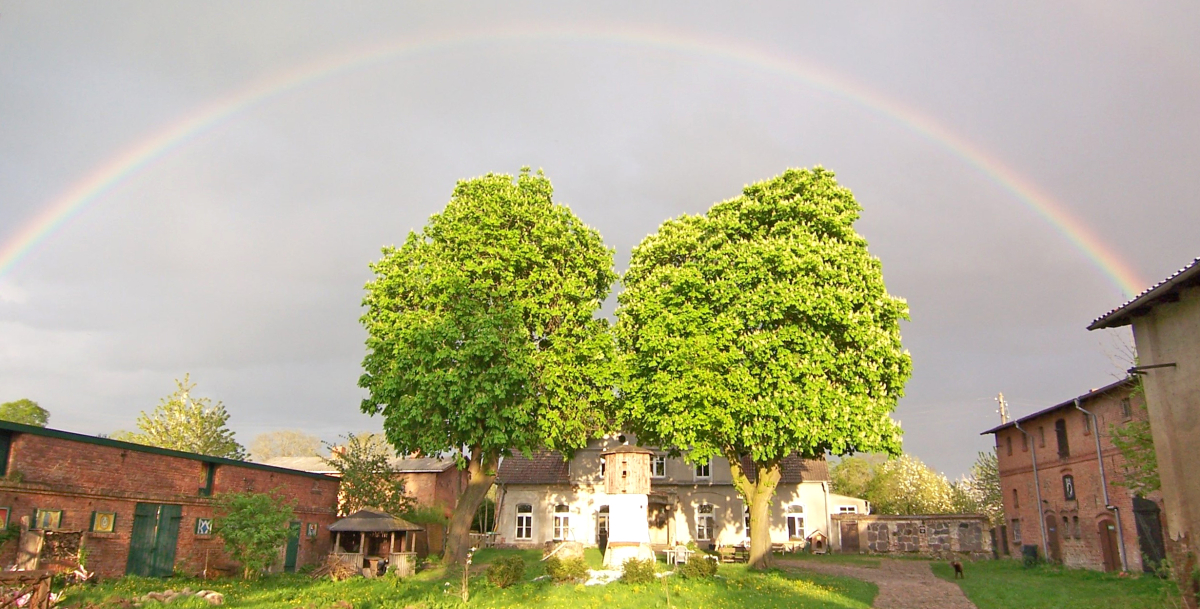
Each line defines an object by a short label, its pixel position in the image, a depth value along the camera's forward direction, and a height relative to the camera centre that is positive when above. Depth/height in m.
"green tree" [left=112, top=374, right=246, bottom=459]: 45.97 +4.09
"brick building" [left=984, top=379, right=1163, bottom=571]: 27.67 +0.24
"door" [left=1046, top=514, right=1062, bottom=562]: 33.50 -1.89
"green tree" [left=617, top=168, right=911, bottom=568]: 25.11 +5.39
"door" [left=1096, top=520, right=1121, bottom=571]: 29.02 -1.87
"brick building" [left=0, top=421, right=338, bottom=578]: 19.00 -0.11
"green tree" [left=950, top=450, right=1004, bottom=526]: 50.34 +0.27
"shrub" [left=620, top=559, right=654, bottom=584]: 23.44 -2.40
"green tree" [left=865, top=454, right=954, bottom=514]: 57.38 +0.53
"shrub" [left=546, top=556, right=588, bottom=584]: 24.47 -2.47
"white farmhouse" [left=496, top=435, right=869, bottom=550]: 41.84 -0.62
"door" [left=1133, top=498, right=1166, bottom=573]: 26.39 -1.15
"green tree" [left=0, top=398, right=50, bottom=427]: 67.00 +7.38
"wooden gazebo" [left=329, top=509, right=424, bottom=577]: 28.36 -1.98
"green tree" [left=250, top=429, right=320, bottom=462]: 92.73 +6.16
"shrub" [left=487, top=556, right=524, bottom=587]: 23.56 -2.45
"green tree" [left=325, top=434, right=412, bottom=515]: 33.88 +0.47
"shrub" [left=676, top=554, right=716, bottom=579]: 24.48 -2.39
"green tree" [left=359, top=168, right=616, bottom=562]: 27.06 +5.95
